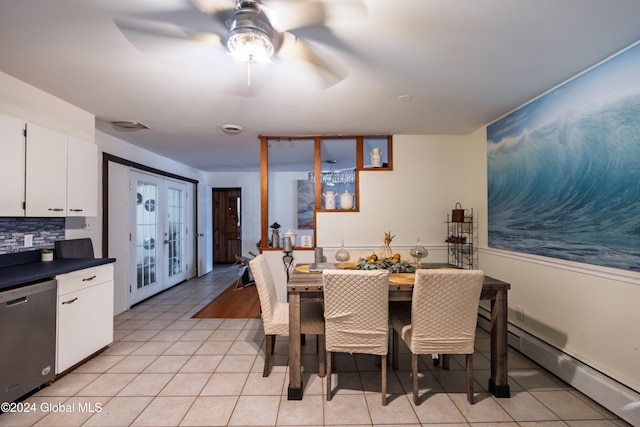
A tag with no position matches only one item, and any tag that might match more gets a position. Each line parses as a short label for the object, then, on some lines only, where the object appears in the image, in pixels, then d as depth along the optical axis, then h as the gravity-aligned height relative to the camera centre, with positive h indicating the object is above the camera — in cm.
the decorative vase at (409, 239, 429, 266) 274 -35
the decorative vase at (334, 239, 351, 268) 303 -42
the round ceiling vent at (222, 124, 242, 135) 343 +105
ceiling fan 147 +105
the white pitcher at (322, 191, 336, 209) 396 +22
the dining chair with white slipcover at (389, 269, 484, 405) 194 -68
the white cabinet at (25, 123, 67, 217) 231 +37
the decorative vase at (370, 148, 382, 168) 392 +76
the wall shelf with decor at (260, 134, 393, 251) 391 +97
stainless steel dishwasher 189 -83
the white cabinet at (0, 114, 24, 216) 212 +38
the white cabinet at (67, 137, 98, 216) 267 +38
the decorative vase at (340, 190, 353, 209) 393 +21
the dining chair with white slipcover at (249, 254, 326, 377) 235 -85
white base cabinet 231 -83
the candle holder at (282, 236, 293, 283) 376 -49
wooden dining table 212 -80
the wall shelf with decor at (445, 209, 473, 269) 371 -33
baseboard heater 185 -120
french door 436 -30
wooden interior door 746 -23
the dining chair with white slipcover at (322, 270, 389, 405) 196 -67
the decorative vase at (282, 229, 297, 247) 385 -27
